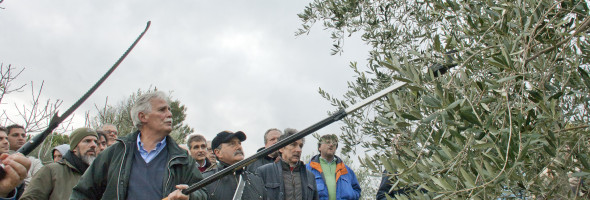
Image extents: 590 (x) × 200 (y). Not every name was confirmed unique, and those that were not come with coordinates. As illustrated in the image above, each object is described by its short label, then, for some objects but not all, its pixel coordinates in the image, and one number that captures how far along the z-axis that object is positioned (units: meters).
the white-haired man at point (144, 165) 3.81
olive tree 2.04
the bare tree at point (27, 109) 9.13
